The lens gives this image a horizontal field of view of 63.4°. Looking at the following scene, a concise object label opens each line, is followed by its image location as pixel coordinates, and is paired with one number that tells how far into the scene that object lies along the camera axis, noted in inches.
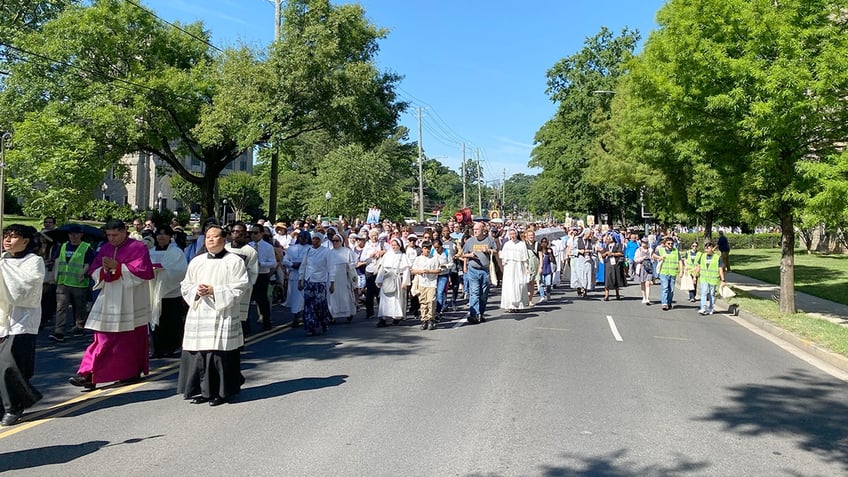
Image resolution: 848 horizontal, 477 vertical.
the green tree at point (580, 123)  1827.0
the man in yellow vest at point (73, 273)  404.8
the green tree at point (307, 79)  994.1
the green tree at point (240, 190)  2797.7
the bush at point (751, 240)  2026.3
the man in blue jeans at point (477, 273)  502.9
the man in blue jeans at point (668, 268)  621.9
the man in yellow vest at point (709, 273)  585.3
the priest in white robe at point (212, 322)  255.4
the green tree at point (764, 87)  485.4
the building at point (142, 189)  2568.4
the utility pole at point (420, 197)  2065.7
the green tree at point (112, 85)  999.6
